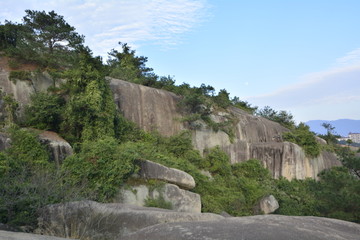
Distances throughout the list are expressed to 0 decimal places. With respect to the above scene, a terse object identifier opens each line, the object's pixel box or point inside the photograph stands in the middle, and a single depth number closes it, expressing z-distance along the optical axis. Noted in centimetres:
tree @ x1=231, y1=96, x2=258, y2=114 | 3408
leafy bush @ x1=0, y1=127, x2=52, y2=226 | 846
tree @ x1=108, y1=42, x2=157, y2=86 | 2583
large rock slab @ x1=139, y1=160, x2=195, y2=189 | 1466
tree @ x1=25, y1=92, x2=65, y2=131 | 1605
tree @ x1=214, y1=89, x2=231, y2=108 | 2496
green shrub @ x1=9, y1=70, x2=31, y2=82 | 1689
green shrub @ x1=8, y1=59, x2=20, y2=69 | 1775
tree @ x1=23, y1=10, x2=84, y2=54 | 2014
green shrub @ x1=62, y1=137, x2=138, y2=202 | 1304
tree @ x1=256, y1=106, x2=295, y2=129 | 3356
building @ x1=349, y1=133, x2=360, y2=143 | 12786
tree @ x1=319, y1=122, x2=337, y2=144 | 3447
